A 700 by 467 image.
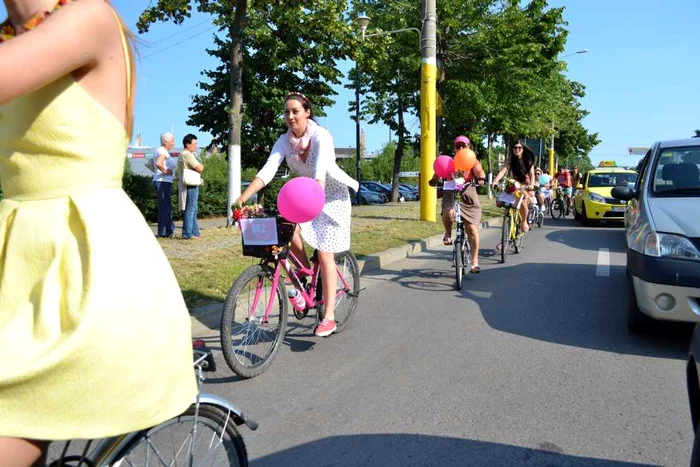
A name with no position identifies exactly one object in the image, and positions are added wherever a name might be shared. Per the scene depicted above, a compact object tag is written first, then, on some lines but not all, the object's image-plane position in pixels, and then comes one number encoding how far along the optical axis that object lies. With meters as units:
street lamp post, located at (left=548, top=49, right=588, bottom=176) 47.31
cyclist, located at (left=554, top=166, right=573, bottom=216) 22.47
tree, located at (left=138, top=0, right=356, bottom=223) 15.49
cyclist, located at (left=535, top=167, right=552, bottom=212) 16.38
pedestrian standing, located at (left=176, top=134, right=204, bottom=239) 10.77
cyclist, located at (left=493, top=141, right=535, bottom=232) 10.38
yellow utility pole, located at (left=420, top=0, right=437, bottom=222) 15.13
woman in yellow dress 1.24
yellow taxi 16.70
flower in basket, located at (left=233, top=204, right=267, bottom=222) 4.20
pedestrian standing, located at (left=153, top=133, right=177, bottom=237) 10.55
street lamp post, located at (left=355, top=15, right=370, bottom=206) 29.39
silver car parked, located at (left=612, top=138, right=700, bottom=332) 4.60
